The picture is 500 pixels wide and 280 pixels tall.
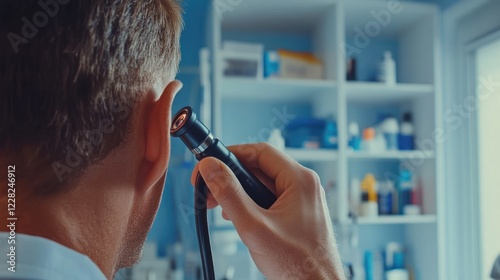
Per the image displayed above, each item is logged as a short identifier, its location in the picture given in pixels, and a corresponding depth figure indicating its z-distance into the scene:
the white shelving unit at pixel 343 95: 1.74
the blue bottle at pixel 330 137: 1.74
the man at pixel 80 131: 0.40
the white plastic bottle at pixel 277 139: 1.70
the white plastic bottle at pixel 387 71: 1.91
